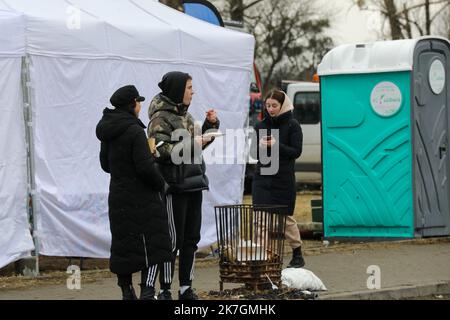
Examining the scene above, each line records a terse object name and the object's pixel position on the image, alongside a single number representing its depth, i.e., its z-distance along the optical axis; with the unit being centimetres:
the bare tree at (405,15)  3362
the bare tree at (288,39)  5069
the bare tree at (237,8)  4281
